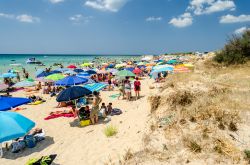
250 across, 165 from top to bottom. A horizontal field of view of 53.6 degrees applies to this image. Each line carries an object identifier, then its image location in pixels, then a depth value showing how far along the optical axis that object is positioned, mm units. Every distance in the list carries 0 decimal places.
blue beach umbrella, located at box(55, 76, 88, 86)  12367
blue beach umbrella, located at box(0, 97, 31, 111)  7939
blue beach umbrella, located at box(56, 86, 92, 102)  9727
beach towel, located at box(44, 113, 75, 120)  11547
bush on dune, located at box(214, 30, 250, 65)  20898
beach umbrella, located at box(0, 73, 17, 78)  20159
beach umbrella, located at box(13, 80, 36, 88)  15133
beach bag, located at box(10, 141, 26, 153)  7762
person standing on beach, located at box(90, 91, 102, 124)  10041
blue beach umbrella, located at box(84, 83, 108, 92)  13470
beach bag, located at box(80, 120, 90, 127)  9961
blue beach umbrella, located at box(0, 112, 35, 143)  6559
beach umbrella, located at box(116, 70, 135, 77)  15641
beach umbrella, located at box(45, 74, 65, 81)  15570
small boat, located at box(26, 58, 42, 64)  54344
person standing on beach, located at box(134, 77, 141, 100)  14469
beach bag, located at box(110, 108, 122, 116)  11391
